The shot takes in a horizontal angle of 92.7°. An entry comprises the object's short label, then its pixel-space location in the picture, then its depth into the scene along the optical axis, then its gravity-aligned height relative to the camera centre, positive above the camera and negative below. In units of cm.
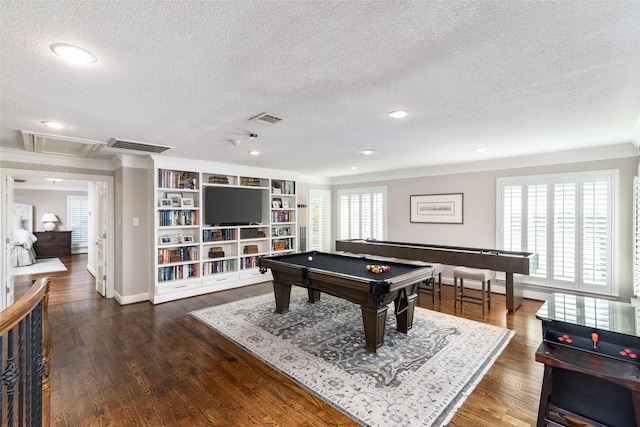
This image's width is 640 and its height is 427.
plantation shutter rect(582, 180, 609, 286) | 439 -29
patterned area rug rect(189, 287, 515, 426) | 233 -146
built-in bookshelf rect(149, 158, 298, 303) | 511 -49
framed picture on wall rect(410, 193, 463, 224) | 590 +6
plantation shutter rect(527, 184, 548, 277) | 490 -19
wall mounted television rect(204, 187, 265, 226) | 560 +11
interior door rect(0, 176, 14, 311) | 437 -50
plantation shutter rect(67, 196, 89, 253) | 1030 -34
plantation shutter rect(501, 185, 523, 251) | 516 -12
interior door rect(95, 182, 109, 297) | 528 -46
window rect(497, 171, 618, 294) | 439 -22
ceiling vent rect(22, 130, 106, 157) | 360 +88
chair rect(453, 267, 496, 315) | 438 -97
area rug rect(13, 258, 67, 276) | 730 -145
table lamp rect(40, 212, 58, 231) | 978 -31
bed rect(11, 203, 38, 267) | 793 -66
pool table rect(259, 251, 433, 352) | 314 -79
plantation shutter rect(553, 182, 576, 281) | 464 -30
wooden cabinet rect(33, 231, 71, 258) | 943 -103
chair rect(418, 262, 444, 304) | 479 -118
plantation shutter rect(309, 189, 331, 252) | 773 -23
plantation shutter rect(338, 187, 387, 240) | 720 -5
